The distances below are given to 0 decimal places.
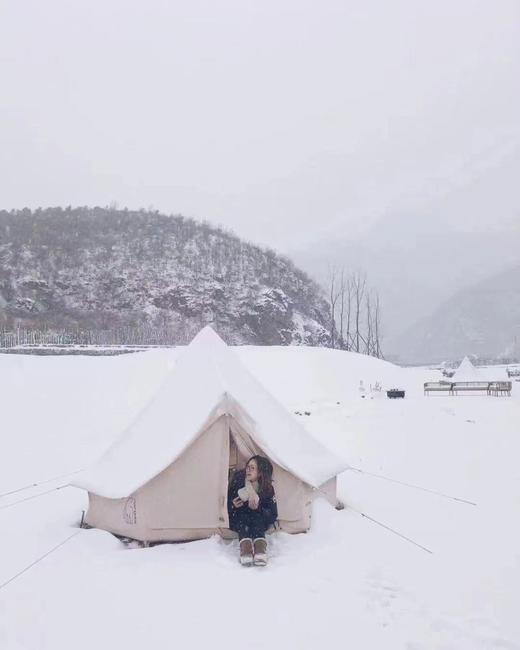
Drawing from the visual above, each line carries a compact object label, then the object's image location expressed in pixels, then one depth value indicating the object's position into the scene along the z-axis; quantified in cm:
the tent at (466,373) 3384
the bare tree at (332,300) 5339
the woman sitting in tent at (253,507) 543
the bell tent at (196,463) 613
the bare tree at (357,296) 5159
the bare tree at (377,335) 5397
